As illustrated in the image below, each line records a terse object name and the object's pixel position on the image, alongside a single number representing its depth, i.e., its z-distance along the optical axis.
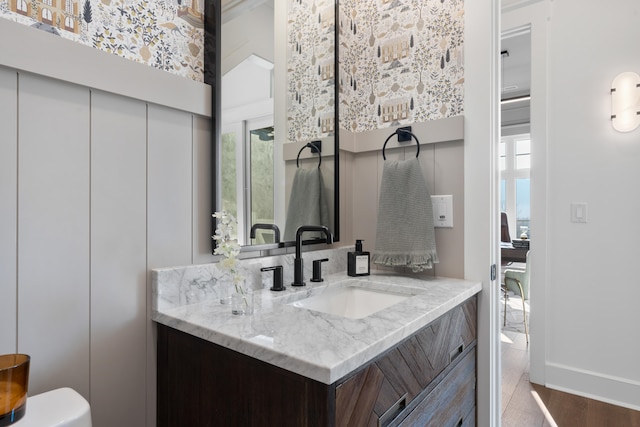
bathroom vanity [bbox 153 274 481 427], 0.68
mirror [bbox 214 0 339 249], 1.15
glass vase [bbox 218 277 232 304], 1.11
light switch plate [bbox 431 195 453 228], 1.47
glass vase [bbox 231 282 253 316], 0.95
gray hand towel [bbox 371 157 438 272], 1.41
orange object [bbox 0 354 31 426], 0.59
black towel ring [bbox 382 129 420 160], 1.51
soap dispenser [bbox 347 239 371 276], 1.50
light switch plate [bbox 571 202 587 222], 2.08
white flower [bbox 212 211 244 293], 0.95
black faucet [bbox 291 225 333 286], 1.28
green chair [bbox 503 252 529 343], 3.10
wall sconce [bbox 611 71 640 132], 1.95
